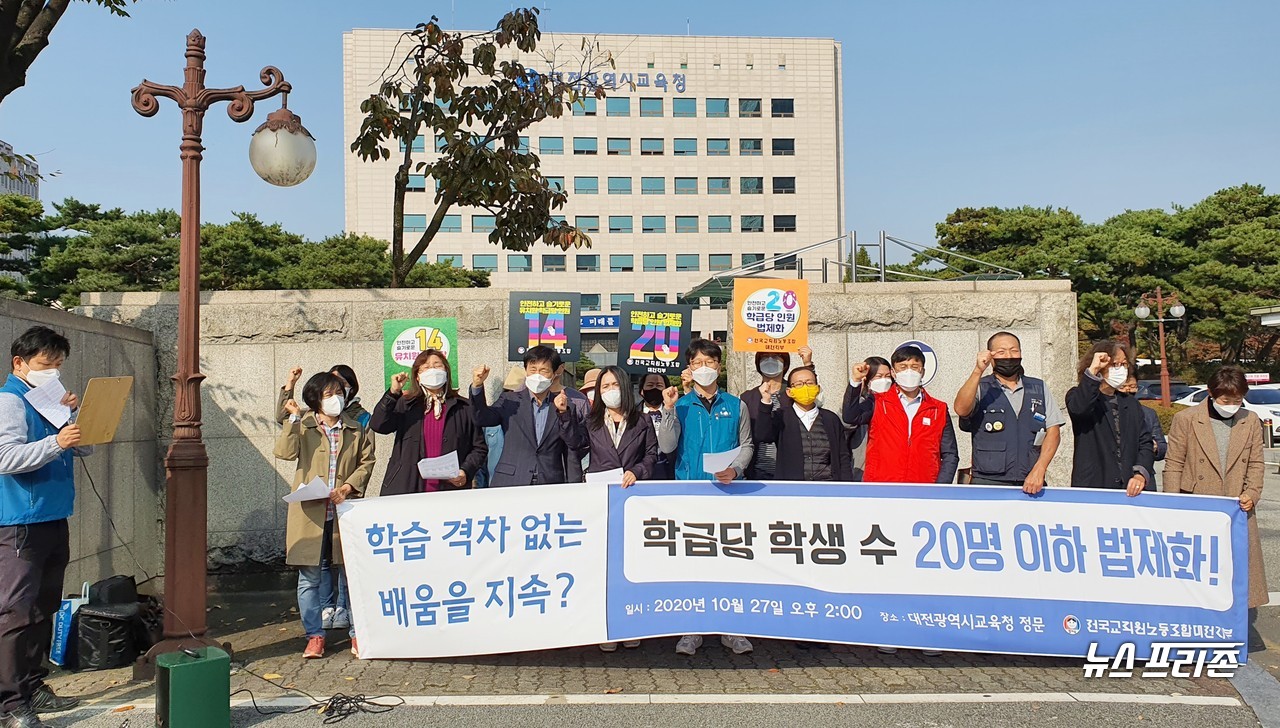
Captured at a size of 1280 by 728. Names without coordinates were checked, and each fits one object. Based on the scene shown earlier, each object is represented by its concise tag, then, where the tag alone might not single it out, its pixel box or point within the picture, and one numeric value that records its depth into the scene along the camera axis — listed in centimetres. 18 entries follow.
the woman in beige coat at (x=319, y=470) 613
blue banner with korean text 559
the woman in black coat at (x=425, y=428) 639
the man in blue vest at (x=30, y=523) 477
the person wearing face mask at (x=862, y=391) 637
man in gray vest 616
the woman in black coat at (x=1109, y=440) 635
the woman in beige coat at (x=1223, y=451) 619
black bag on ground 595
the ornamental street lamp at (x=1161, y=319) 3269
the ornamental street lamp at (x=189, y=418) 568
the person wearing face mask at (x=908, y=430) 628
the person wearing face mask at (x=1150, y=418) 652
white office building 7000
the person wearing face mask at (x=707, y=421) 624
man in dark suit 643
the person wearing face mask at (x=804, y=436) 660
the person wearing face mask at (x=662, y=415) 627
